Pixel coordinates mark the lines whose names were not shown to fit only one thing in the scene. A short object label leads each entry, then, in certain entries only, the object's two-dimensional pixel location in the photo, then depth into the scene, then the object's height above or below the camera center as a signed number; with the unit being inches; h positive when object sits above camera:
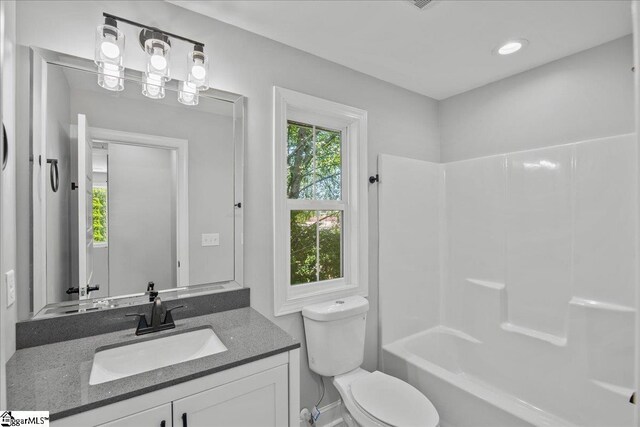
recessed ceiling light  75.6 +42.9
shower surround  70.9 -18.8
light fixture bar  52.9 +34.7
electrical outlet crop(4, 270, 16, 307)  42.5 -9.7
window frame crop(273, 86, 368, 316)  73.1 +3.9
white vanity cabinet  36.2 -24.6
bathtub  67.1 -43.1
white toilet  62.6 -37.6
